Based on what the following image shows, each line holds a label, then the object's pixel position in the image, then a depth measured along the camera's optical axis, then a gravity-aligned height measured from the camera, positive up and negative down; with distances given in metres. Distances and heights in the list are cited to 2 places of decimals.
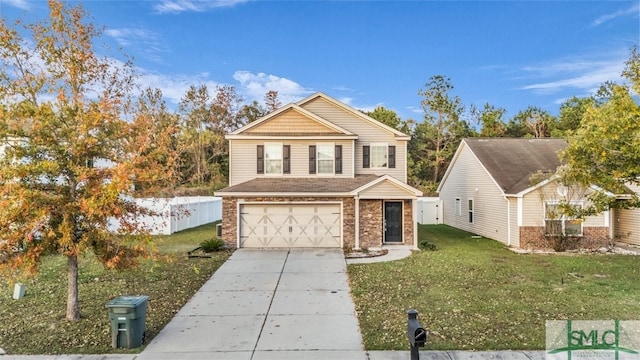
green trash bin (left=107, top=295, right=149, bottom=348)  5.89 -2.21
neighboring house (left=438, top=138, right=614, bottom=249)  15.32 -0.30
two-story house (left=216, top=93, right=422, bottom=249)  15.21 +0.37
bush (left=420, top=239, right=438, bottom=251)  15.01 -2.43
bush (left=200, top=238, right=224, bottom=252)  14.41 -2.24
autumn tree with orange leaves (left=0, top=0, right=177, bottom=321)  6.09 +0.71
